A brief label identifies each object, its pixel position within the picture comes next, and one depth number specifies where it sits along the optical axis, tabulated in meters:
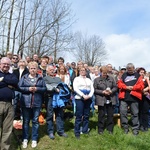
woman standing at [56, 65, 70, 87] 7.31
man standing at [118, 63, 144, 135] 7.36
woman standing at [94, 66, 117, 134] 7.09
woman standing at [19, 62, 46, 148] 5.97
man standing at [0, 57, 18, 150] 5.28
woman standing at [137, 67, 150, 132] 7.81
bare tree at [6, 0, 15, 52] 13.46
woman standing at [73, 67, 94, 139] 6.73
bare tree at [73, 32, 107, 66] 46.62
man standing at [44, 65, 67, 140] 6.55
